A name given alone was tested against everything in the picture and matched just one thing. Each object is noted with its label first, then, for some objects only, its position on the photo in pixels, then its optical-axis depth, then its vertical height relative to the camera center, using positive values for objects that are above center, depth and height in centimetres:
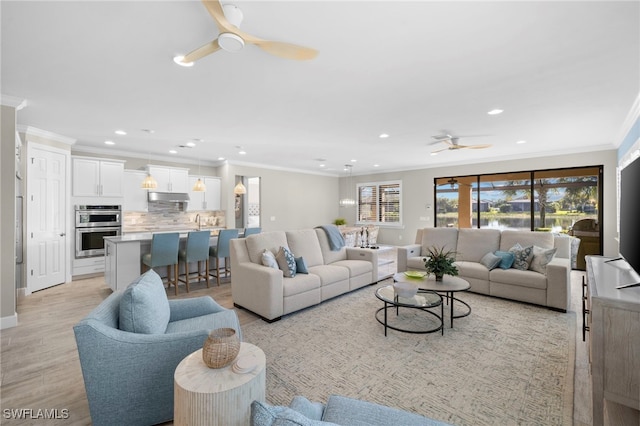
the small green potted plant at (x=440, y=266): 333 -65
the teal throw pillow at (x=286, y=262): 366 -66
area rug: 194 -130
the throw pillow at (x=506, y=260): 412 -70
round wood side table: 125 -83
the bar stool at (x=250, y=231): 547 -37
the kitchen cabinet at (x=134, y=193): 611 +41
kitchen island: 422 -74
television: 197 -2
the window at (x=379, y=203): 936 +32
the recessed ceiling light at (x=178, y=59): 244 +133
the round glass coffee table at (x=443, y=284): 312 -83
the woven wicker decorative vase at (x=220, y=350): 140 -69
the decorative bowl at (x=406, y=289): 298 -82
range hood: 634 +34
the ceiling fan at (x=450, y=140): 499 +132
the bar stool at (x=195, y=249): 464 -63
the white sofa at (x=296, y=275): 333 -84
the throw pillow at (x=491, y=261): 417 -72
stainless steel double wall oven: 539 -30
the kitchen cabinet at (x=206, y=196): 712 +41
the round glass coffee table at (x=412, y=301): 291 -96
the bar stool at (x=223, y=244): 495 -58
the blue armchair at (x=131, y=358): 157 -84
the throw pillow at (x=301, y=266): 385 -74
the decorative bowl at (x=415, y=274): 354 -79
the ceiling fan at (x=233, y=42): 172 +114
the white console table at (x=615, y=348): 160 -79
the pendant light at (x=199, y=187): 598 +52
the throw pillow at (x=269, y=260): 354 -61
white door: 450 -12
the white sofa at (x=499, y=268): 363 -79
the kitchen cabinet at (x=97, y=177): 536 +67
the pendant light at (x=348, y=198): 1023 +53
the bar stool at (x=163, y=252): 425 -61
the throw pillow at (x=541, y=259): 386 -64
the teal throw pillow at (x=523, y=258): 403 -65
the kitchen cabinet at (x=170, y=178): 647 +80
